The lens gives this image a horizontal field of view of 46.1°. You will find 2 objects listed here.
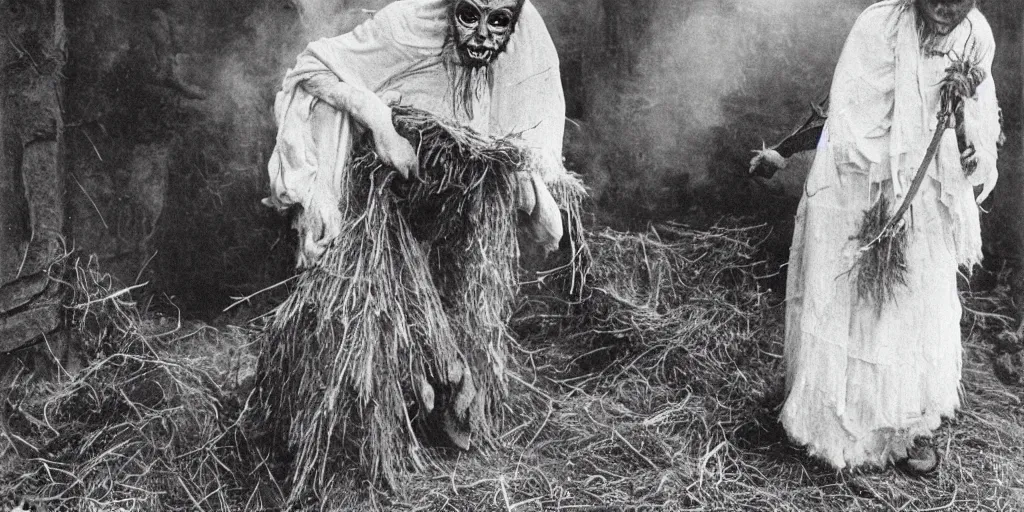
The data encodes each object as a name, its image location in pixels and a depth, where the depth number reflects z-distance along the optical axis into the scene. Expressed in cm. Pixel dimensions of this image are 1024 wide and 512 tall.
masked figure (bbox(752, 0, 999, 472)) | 456
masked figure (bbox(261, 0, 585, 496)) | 440
